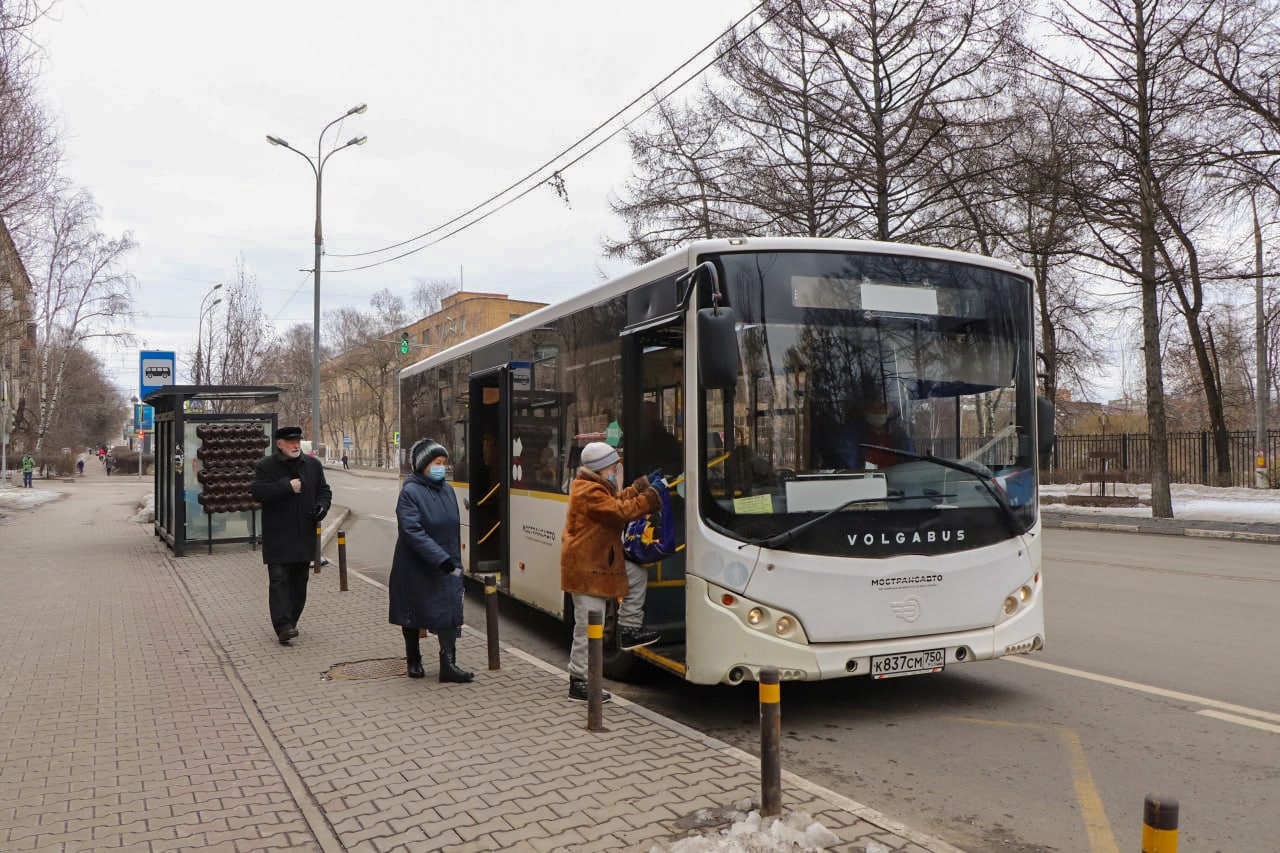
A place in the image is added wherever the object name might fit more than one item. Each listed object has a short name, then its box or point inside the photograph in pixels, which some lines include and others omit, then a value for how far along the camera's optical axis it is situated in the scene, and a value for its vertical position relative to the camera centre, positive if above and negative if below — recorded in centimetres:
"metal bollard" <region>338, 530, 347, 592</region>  1162 -144
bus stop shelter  1519 -10
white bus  577 -8
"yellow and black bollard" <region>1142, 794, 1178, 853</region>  248 -100
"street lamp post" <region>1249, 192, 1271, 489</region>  2528 +107
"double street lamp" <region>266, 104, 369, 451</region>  2323 +510
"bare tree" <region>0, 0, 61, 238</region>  1833 +617
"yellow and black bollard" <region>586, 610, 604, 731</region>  572 -140
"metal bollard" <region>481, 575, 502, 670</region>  717 -131
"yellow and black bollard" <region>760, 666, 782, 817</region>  427 -136
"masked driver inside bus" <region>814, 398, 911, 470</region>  588 +0
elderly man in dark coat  848 -69
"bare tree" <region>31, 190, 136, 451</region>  4331 +650
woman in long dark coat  691 -85
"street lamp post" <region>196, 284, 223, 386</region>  3206 +342
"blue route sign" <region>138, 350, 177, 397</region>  1869 +152
